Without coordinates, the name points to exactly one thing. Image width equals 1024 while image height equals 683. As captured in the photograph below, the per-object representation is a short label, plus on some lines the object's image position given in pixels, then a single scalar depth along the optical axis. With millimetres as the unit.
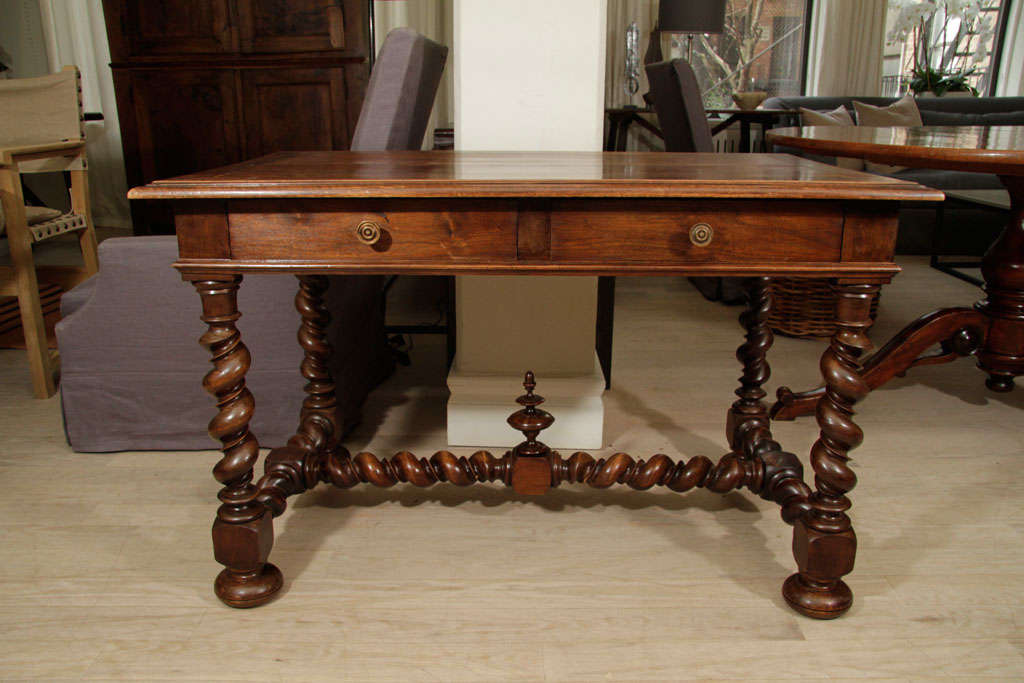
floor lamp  3975
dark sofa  3928
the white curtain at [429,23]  3693
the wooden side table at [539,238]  1039
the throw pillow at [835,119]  3857
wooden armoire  3334
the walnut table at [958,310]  1622
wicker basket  2619
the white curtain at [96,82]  4285
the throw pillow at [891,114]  4109
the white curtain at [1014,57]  5176
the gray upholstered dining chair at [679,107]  2305
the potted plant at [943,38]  4648
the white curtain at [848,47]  4906
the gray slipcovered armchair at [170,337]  1612
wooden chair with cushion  1999
